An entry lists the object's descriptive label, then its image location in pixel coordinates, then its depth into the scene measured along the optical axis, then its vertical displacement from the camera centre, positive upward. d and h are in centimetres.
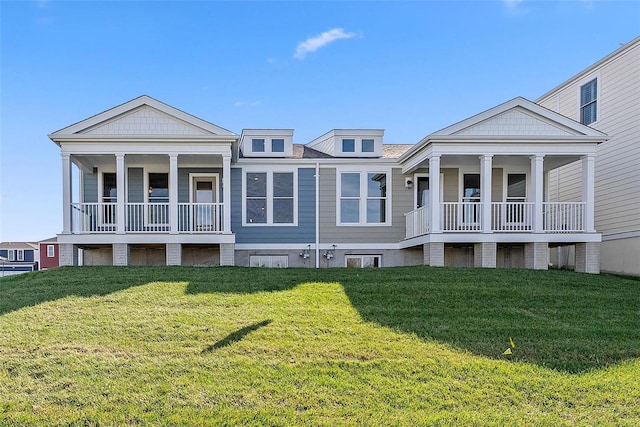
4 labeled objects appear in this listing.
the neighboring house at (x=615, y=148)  1224 +164
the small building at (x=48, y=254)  4516 -442
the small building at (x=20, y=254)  5691 -569
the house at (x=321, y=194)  1186 +40
